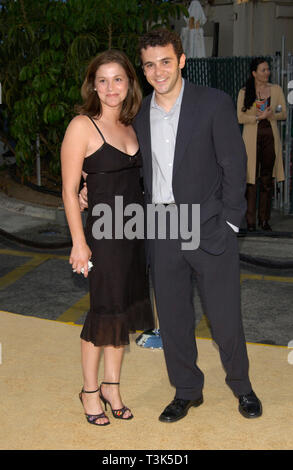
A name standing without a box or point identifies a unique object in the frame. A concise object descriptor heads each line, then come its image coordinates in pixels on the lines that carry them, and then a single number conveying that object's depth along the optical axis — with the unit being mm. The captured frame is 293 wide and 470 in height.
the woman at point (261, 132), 7840
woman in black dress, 3273
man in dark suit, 3254
